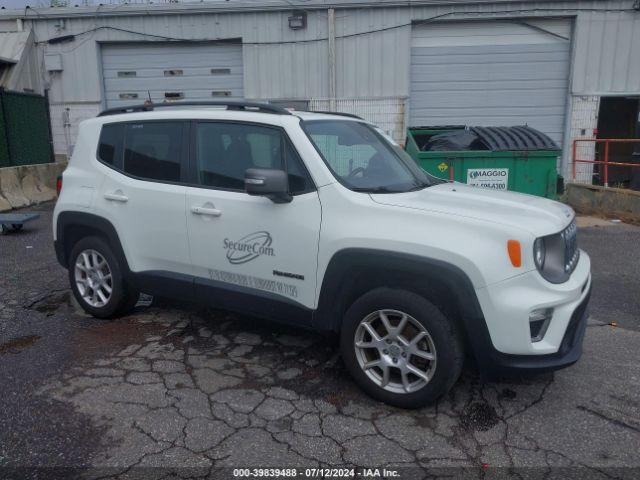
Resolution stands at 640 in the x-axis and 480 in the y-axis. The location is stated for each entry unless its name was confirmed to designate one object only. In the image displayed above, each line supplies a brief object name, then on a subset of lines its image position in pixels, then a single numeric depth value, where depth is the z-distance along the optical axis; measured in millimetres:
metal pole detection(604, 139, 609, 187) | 10876
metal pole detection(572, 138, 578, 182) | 13208
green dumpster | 8359
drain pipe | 13258
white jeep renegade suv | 3033
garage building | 13047
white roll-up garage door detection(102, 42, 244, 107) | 14062
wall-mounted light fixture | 13352
